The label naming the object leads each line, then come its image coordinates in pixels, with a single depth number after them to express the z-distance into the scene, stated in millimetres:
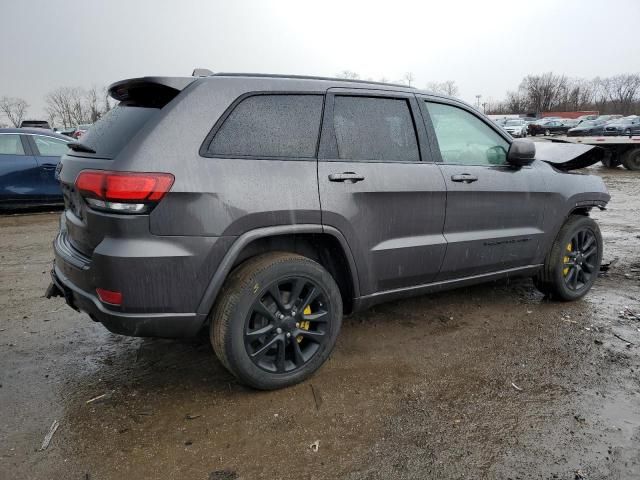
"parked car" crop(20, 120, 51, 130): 21297
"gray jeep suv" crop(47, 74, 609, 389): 2404
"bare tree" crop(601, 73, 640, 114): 95200
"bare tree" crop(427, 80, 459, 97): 105000
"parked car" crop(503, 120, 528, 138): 38400
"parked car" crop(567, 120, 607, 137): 29653
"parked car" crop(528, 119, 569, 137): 41675
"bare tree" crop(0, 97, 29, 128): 94062
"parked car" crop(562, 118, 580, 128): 46350
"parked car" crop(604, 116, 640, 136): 27375
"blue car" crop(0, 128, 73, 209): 8641
